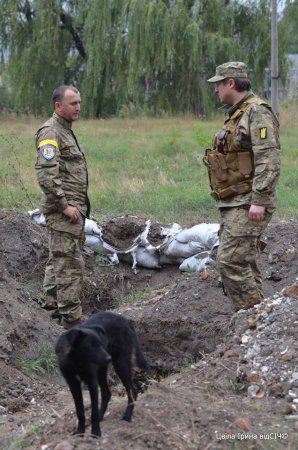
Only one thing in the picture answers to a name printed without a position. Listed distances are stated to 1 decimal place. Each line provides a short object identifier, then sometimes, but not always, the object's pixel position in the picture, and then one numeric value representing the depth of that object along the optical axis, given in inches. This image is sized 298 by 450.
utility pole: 628.0
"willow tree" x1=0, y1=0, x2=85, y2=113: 884.6
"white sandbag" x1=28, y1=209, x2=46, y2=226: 359.1
